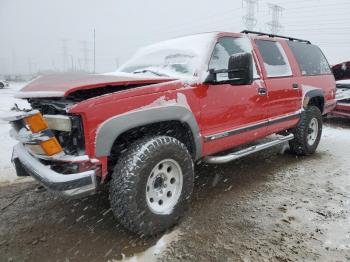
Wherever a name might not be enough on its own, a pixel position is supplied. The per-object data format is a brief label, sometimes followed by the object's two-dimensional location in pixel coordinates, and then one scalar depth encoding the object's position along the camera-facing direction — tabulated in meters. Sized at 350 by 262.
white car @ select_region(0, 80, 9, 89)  26.67
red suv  2.50
